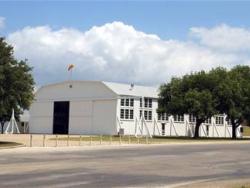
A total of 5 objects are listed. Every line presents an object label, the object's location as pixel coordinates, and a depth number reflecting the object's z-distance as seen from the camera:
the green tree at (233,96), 75.62
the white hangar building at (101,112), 81.50
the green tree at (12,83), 44.19
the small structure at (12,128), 87.17
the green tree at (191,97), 74.75
